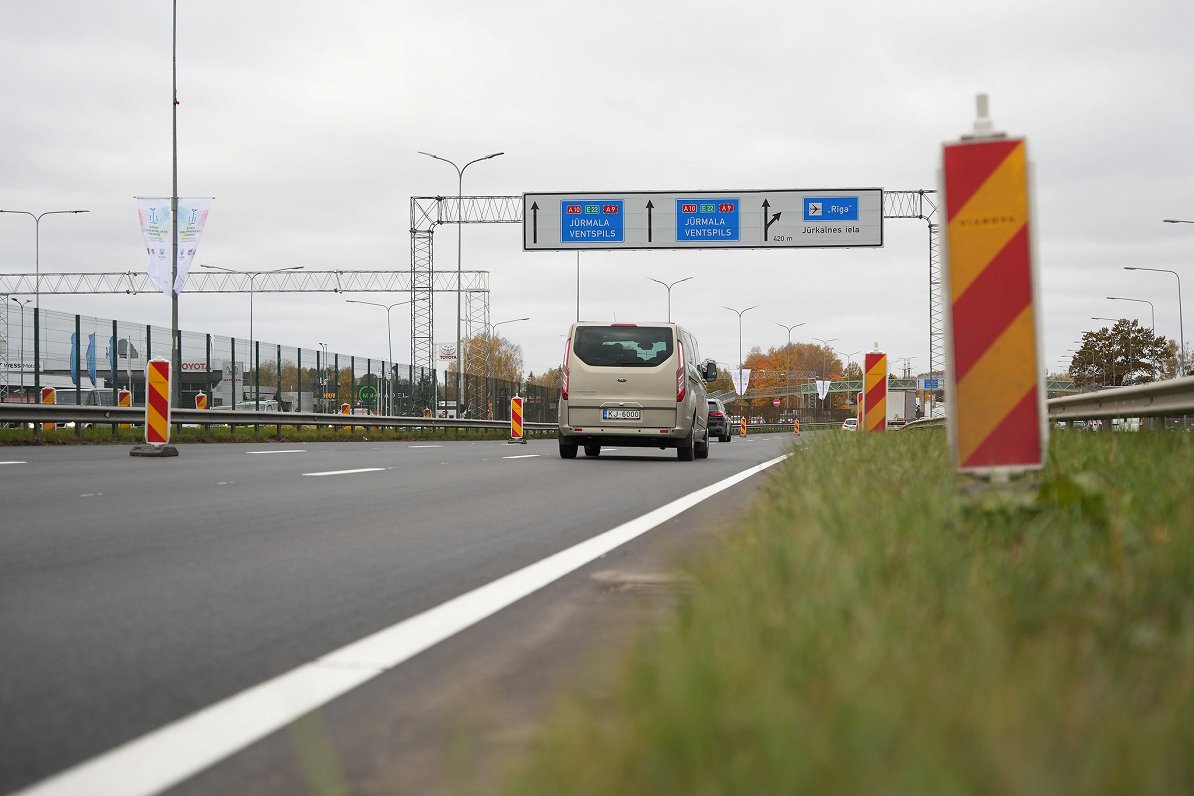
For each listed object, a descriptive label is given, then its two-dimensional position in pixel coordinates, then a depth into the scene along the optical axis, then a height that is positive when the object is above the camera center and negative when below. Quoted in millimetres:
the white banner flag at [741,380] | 98938 +2242
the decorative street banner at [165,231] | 30984 +4512
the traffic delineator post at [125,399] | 26341 +264
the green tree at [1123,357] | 95750 +3878
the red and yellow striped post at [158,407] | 17453 +57
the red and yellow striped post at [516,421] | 30716 -309
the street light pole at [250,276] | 81969 +9229
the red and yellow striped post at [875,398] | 20266 +149
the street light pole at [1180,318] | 61125 +4570
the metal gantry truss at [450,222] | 40250 +6269
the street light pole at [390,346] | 42281 +5562
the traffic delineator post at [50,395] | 24484 +331
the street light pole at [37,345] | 23453 +1270
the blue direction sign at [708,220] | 39875 +6070
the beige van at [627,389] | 18594 +289
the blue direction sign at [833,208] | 39500 +6379
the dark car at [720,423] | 48125 -601
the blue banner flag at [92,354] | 25141 +1170
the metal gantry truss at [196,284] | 85250 +9075
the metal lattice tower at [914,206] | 40031 +6548
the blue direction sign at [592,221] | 40344 +6122
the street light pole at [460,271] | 42250 +5500
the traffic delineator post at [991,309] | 5336 +421
